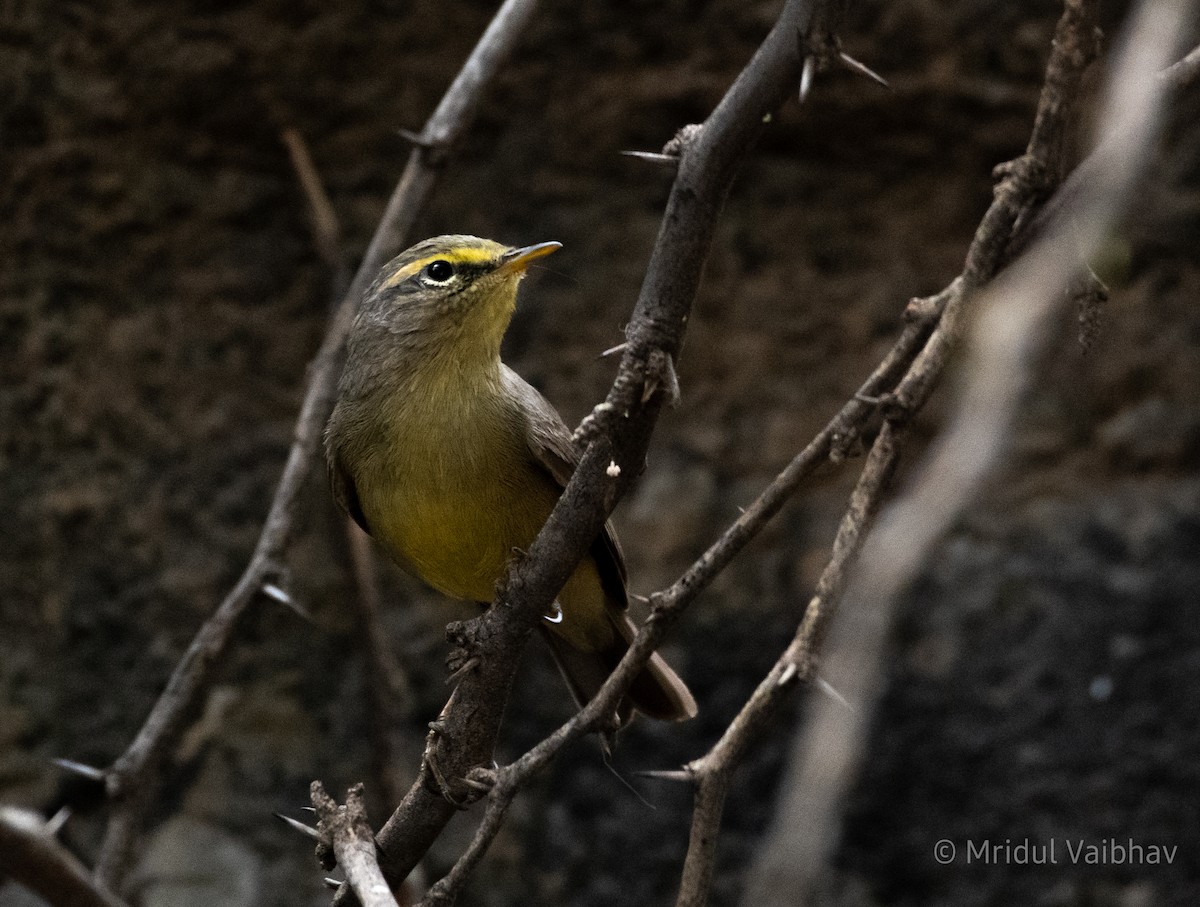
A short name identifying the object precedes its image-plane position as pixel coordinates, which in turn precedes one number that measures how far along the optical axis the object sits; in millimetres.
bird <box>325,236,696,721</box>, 7754
